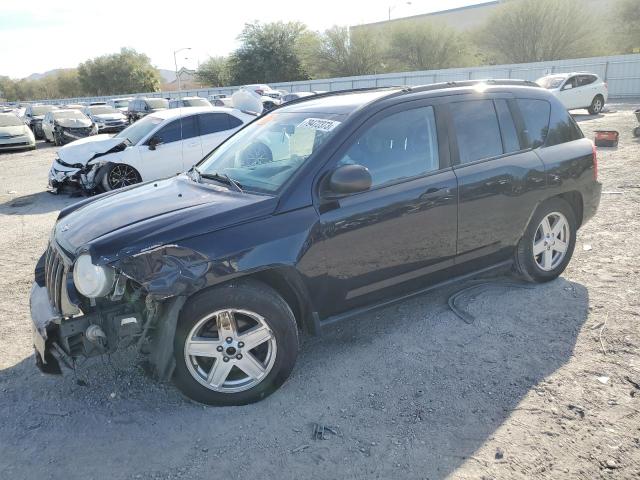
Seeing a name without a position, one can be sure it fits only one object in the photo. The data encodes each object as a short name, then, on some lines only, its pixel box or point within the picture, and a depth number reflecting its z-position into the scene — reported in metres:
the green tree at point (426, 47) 49.12
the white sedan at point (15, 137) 18.66
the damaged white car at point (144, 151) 9.91
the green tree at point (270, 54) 56.56
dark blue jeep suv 2.98
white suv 19.77
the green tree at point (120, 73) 74.38
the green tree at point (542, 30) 41.34
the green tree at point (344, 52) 52.28
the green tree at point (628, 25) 39.66
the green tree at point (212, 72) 66.12
